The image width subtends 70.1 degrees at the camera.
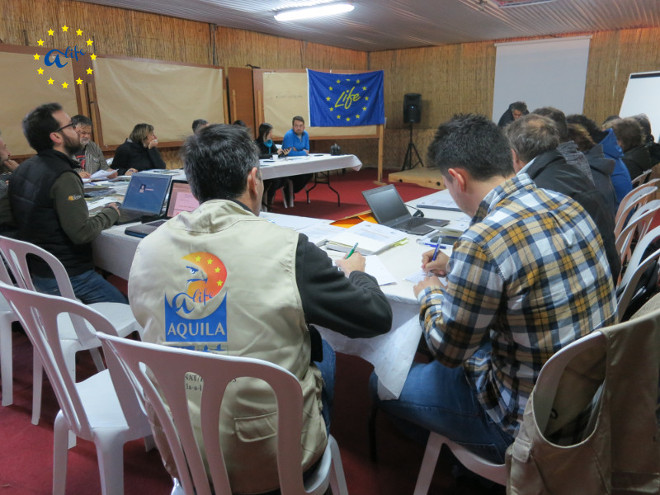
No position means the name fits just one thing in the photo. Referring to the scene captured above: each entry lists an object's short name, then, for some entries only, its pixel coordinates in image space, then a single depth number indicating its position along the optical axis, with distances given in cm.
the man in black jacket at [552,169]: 177
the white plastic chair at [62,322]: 159
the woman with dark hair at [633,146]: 394
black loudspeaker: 912
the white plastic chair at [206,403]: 79
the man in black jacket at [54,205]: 199
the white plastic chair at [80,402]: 109
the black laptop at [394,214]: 216
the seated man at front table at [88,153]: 431
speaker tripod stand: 958
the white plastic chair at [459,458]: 111
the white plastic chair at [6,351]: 196
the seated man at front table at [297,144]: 621
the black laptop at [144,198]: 239
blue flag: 777
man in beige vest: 91
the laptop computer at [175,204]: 216
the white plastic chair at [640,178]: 380
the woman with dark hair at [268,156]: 549
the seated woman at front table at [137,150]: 469
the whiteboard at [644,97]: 645
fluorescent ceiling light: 558
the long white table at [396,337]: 130
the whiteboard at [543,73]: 780
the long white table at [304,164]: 471
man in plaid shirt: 98
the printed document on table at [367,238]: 178
